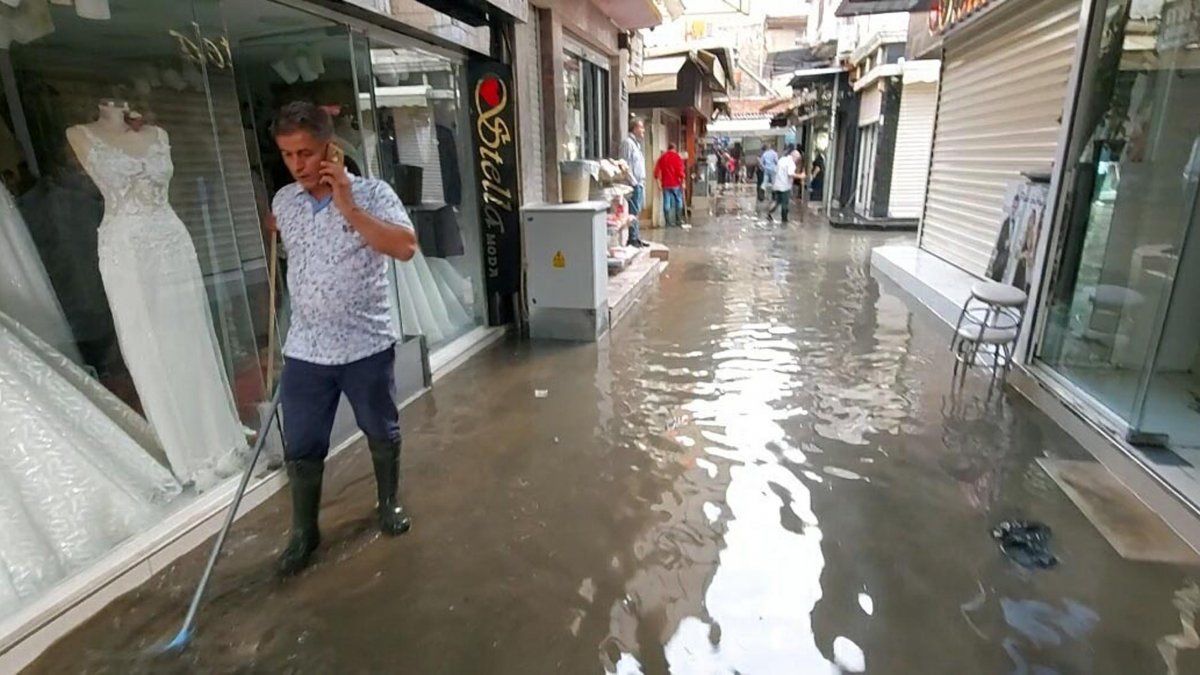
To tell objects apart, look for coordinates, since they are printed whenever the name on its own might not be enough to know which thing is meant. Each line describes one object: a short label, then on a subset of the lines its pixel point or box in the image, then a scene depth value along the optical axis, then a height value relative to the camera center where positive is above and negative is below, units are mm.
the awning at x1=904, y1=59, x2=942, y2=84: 10953 +1338
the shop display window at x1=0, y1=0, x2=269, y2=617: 2303 -475
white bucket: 5409 -194
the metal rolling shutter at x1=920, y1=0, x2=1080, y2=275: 5211 +319
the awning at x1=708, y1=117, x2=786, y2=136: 29562 +1210
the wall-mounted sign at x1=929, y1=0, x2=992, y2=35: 6338 +1421
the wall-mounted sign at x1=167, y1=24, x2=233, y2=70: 2936 +514
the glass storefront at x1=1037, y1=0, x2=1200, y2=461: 3189 -457
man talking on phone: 2209 -466
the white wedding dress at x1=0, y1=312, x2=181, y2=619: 2152 -1091
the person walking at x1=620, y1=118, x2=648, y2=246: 8816 -224
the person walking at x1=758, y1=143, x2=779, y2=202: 15630 -261
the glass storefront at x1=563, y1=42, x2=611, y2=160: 6824 +569
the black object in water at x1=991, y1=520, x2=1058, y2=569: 2416 -1496
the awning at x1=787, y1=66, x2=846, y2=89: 14711 +1804
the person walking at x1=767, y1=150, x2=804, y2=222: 13359 -557
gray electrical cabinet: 5043 -868
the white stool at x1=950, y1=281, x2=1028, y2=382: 4098 -1175
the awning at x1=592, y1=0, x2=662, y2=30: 7090 +1631
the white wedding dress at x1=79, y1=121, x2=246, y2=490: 2611 -615
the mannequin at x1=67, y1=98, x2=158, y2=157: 2551 +121
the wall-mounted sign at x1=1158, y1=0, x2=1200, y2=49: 3189 +596
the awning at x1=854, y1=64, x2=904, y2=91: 11453 +1412
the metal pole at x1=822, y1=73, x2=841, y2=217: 15273 -47
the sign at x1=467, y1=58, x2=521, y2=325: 4914 -118
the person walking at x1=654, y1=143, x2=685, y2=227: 12141 -500
